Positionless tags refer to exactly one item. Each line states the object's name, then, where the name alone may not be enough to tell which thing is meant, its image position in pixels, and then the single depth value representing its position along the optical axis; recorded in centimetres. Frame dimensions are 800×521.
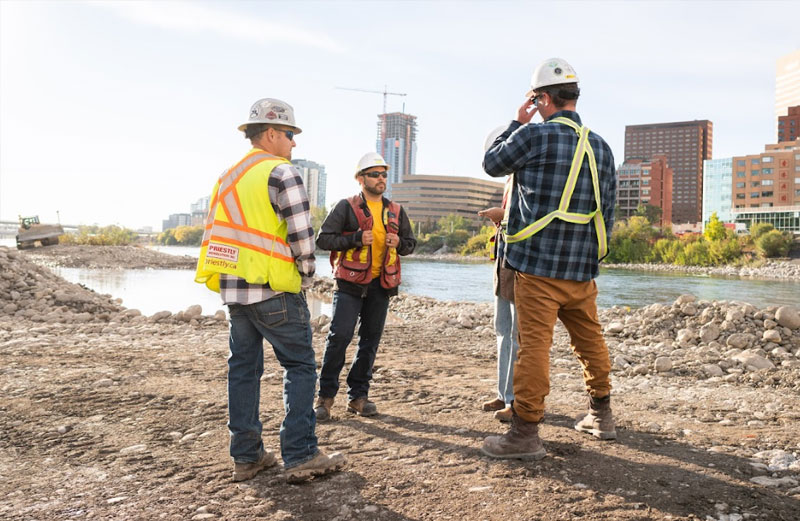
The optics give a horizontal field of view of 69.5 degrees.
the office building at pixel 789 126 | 15488
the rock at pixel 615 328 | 977
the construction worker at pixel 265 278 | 307
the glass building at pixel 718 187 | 10681
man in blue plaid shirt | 330
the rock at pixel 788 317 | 807
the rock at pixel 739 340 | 792
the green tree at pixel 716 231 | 7719
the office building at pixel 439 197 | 17362
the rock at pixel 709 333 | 848
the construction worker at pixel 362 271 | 433
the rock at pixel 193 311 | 1091
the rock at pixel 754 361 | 655
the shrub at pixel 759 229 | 7538
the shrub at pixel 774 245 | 6938
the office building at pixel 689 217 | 19160
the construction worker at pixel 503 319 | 418
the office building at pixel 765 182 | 9601
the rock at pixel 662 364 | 646
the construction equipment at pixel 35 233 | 4942
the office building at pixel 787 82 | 17975
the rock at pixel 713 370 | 632
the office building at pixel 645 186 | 14612
